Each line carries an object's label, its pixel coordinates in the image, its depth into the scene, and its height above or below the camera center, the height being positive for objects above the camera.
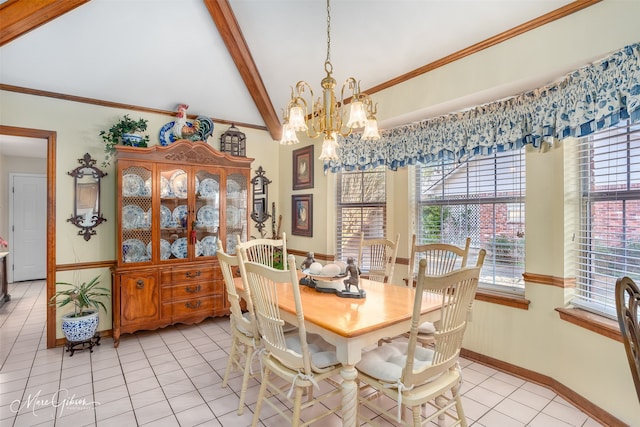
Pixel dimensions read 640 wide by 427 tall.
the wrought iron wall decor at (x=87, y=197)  3.39 +0.20
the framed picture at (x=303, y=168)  4.29 +0.63
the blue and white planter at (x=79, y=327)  3.05 -1.03
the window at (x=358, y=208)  3.77 +0.08
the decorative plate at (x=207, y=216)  3.83 -0.01
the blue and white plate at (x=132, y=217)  3.42 -0.01
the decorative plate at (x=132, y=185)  3.41 +0.32
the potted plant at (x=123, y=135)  3.42 +0.84
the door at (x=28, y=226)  6.07 -0.18
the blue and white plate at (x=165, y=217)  3.60 -0.01
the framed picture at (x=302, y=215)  4.32 +0.00
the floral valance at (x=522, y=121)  1.88 +0.70
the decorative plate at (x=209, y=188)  3.85 +0.33
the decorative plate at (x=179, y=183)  3.67 +0.36
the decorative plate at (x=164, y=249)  3.57 -0.37
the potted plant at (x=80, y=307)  3.06 -0.92
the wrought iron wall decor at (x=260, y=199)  4.60 +0.23
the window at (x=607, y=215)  2.07 -0.01
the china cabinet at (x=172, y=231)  3.36 -0.17
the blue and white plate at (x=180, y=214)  3.70 +0.02
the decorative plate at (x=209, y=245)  3.85 -0.35
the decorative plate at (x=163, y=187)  3.50 +0.31
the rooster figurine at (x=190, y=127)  3.76 +1.03
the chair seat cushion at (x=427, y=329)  2.31 -0.81
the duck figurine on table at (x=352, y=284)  2.22 -0.48
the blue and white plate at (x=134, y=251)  3.40 -0.37
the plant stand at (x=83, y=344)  3.09 -1.24
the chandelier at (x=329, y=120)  2.00 +0.60
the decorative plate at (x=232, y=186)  4.04 +0.36
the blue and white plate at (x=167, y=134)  3.77 +0.93
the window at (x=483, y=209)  2.82 +0.05
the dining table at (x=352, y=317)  1.67 -0.57
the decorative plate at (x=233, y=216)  4.06 -0.01
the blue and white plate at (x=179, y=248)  3.67 -0.36
